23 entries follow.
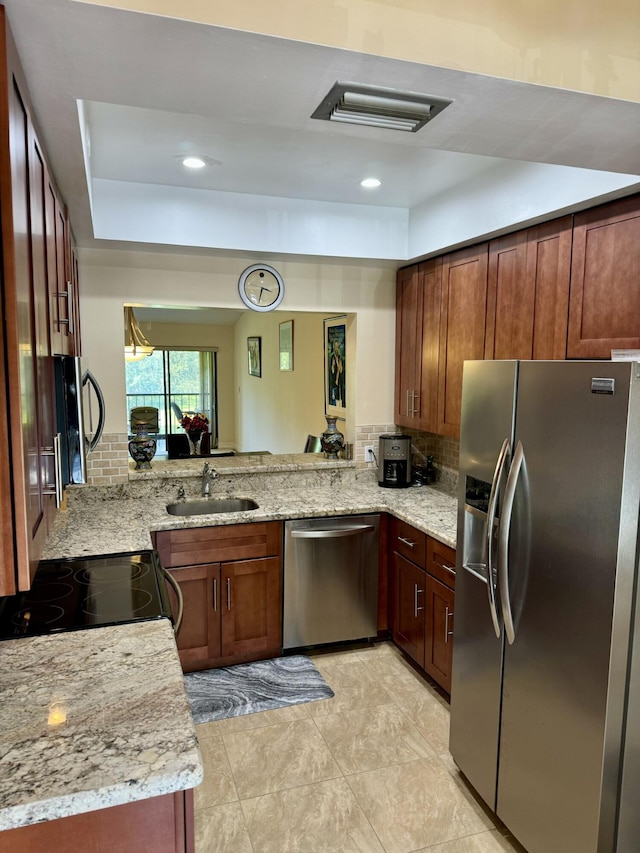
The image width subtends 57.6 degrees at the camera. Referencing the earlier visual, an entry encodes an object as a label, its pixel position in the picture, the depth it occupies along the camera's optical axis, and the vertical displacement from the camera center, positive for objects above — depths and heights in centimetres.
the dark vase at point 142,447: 349 -48
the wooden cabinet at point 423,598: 285 -119
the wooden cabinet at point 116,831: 114 -93
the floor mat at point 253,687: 290 -167
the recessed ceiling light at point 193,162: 267 +96
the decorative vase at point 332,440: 395 -48
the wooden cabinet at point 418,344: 347 +17
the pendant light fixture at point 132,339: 363 +18
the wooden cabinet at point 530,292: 246 +37
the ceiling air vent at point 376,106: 138 +65
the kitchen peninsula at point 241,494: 282 -77
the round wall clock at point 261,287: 356 +51
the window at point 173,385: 785 -23
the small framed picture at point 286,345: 596 +26
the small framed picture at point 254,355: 710 +18
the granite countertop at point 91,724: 109 -80
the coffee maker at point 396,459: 379 -57
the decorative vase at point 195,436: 498 -58
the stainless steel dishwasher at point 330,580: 328 -120
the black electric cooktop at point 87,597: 187 -81
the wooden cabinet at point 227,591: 308 -121
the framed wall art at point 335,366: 446 +4
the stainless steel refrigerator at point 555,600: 161 -71
